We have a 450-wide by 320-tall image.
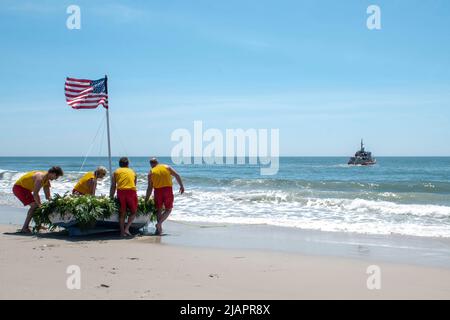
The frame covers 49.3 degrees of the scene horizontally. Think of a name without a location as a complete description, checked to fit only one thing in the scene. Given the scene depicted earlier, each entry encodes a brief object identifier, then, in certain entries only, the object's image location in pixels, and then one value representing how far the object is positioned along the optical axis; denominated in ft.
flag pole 35.60
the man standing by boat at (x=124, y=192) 30.50
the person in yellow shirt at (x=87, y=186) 32.04
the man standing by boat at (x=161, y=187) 31.76
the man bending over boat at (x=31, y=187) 30.63
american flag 35.35
